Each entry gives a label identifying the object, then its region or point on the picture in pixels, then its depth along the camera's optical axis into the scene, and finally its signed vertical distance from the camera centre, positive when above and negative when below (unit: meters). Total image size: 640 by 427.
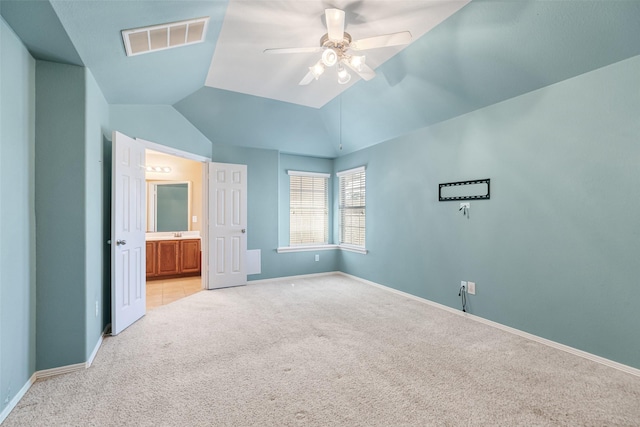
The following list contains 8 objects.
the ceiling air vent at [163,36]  2.26 +1.47
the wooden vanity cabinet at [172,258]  5.52 -0.83
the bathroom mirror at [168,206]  5.99 +0.19
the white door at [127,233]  2.98 -0.20
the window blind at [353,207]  5.44 +0.14
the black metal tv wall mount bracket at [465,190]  3.35 +0.28
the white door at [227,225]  4.77 -0.17
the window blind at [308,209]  5.88 +0.11
